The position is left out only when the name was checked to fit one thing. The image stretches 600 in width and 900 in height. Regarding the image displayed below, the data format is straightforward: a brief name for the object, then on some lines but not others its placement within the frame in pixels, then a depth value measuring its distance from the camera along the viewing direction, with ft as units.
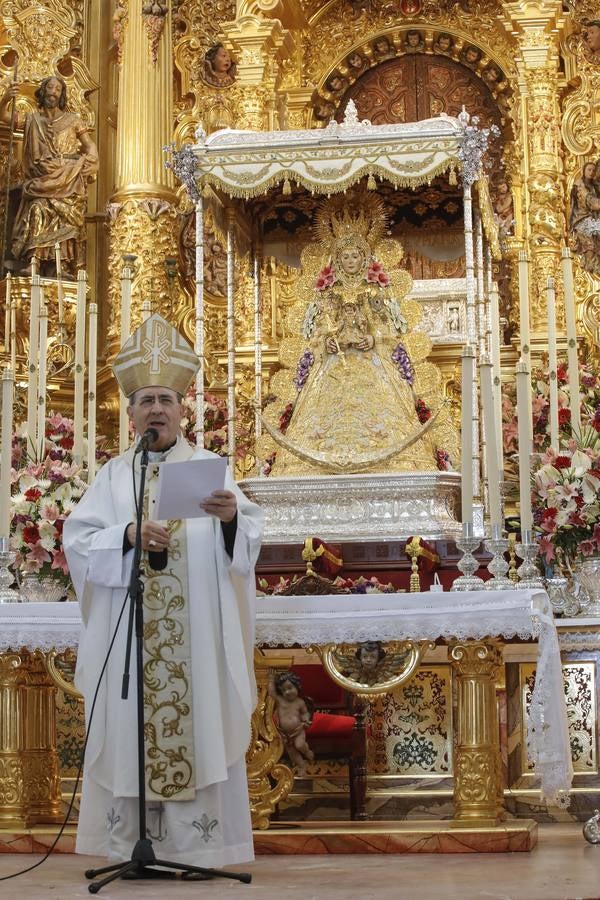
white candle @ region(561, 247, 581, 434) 23.29
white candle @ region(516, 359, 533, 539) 19.43
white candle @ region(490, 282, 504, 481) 26.77
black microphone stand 15.84
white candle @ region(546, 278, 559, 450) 22.59
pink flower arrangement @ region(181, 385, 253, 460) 32.55
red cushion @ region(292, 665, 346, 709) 22.79
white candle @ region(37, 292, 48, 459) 23.27
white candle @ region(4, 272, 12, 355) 36.02
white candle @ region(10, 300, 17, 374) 32.01
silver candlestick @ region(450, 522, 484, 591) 19.21
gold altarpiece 36.88
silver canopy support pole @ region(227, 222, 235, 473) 31.27
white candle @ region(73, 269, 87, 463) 23.99
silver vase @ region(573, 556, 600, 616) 21.67
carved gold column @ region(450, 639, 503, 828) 19.12
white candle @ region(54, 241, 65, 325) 35.58
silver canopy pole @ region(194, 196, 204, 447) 30.89
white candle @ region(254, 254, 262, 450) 33.59
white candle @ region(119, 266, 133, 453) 23.21
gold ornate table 18.62
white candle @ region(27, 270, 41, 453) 23.34
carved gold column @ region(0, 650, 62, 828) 19.90
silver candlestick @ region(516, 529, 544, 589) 19.52
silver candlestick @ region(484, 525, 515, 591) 19.21
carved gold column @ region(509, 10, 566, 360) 36.37
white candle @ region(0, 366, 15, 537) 19.97
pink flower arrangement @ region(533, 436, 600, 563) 21.17
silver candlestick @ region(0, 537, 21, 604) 20.15
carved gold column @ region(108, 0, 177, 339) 37.29
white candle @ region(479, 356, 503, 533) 19.36
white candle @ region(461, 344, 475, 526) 19.24
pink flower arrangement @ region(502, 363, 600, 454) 29.60
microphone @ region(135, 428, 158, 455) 16.74
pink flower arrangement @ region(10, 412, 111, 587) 21.54
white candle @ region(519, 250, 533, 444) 24.06
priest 17.11
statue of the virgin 29.68
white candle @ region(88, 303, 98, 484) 23.20
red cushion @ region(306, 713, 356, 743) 21.06
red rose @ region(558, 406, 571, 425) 26.71
